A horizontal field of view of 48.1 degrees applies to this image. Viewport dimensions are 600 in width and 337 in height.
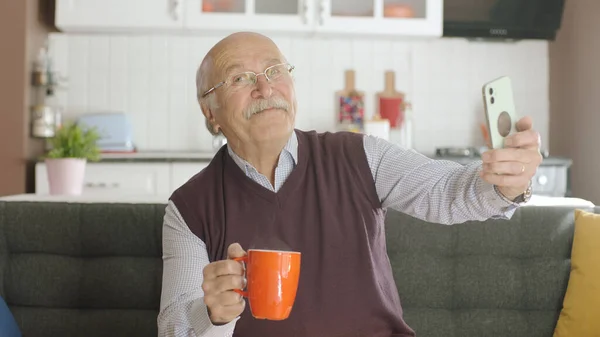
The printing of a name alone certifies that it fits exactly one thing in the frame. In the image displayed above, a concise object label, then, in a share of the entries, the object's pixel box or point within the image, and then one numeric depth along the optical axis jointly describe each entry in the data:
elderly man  1.36
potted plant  2.33
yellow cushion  1.65
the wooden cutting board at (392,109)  4.20
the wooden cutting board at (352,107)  4.21
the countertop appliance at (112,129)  3.99
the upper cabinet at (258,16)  3.86
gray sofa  1.69
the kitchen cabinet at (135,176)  3.60
